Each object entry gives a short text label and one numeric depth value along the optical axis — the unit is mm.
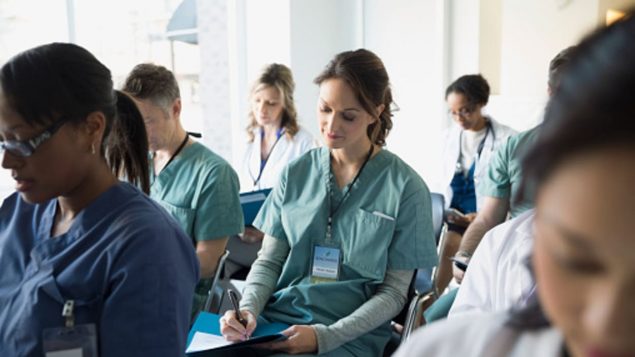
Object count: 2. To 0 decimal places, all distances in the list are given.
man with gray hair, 2020
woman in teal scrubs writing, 1755
